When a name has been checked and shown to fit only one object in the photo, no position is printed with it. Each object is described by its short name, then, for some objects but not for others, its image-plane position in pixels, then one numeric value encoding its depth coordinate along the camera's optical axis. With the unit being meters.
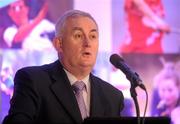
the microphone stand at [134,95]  3.84
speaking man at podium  4.09
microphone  3.88
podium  3.85
